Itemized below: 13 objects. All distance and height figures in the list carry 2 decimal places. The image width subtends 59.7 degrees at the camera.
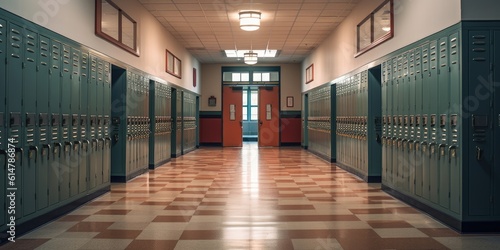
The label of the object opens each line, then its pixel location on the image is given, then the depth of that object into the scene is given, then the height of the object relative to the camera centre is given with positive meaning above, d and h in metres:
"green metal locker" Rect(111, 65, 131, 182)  8.34 -0.11
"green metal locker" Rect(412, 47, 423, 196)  5.77 +0.01
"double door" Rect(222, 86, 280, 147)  19.31 +0.36
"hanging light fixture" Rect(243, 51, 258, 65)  14.81 +2.16
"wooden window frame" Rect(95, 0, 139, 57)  6.88 +1.57
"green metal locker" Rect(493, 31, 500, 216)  4.66 -0.06
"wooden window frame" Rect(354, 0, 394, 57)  7.16 +1.66
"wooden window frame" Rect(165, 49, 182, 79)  12.16 +1.66
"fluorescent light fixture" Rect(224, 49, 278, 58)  16.14 +2.57
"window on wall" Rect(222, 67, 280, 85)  19.28 +1.96
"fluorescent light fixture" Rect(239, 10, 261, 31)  9.12 +2.15
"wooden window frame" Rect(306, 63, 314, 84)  15.58 +1.74
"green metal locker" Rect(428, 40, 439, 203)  5.29 -0.05
